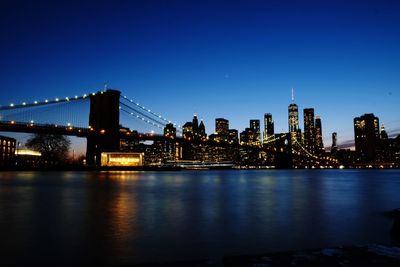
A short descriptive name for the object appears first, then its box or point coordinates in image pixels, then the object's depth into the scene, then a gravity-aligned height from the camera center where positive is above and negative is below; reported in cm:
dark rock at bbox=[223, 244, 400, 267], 366 -106
